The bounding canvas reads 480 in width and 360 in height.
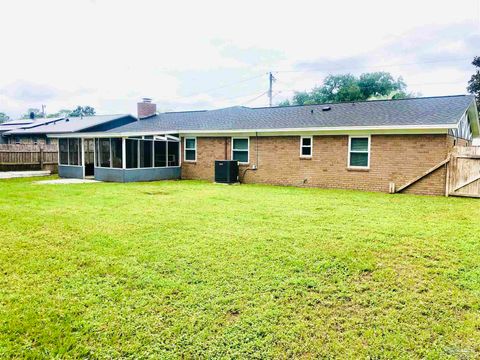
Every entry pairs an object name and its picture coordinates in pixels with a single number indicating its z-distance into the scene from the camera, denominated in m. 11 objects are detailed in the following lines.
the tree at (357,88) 37.69
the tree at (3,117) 76.54
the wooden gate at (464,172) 10.71
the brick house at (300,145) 11.72
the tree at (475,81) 32.22
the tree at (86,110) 64.19
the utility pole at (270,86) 35.47
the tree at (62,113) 66.53
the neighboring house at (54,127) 22.80
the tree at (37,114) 66.80
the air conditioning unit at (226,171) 14.75
